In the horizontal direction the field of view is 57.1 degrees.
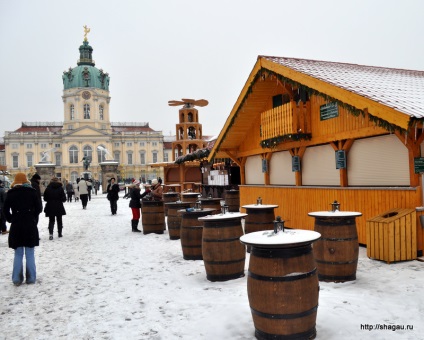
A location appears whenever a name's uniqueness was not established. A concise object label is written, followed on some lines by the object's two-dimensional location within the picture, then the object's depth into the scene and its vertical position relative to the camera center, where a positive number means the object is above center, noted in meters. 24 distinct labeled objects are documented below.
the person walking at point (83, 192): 21.12 -0.61
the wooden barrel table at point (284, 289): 3.85 -1.14
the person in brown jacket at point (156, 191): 12.84 -0.42
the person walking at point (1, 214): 11.78 -0.98
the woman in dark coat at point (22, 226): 6.67 -0.75
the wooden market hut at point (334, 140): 7.09 +0.78
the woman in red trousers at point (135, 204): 12.57 -0.80
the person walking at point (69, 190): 29.20 -0.66
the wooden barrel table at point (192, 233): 7.84 -1.12
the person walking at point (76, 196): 31.70 -1.23
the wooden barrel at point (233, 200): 15.50 -0.94
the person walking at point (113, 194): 17.56 -0.64
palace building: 82.56 +8.97
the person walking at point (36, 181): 10.88 +0.04
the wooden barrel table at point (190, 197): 13.80 -0.69
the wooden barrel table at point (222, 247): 6.14 -1.12
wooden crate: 6.82 -1.15
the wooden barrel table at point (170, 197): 14.51 -0.71
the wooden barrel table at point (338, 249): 5.80 -1.13
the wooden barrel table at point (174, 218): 10.54 -1.10
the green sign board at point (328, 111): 9.15 +1.51
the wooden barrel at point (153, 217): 11.88 -1.17
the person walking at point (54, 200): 11.48 -0.56
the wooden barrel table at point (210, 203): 10.81 -0.72
